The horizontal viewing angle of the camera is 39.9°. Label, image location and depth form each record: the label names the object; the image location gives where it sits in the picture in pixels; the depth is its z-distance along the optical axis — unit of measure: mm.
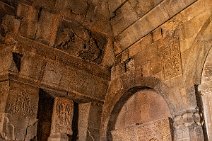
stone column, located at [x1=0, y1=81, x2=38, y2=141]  4348
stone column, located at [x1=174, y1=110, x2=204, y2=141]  3746
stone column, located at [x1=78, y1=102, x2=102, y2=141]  5254
